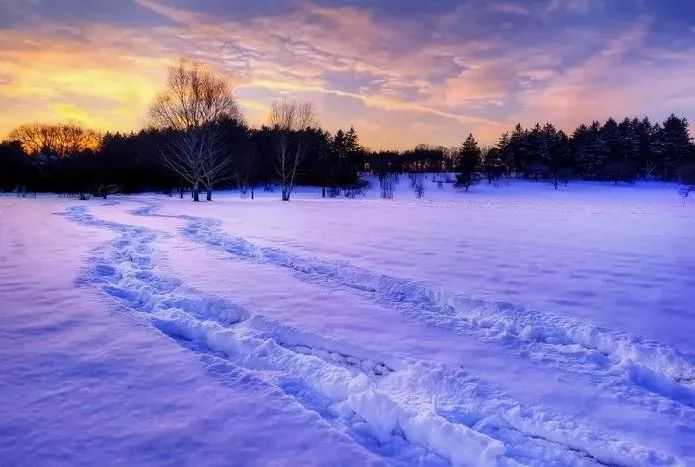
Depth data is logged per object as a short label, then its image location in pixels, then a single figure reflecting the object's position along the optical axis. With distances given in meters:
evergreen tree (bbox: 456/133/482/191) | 60.97
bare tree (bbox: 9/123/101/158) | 71.38
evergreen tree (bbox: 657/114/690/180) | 72.31
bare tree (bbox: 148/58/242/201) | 32.97
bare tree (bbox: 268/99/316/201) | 38.12
